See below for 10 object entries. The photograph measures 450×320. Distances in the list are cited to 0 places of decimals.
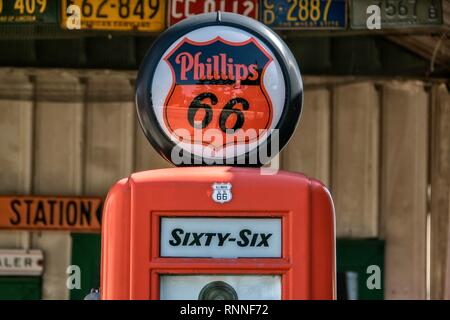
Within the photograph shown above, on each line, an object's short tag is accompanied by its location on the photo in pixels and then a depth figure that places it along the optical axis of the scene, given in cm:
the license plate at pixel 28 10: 1636
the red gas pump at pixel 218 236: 746
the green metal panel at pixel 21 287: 1841
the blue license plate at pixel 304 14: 1622
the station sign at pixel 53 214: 1850
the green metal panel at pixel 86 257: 1836
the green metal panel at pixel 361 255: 1853
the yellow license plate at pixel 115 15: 1631
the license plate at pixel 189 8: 1627
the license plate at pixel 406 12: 1591
